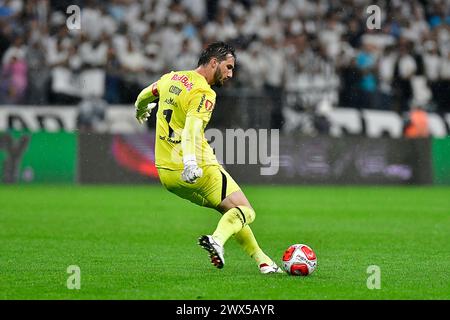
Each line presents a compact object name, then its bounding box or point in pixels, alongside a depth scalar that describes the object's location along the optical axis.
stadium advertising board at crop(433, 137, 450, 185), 24.23
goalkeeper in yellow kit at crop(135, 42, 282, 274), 9.61
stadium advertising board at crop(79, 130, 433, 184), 23.16
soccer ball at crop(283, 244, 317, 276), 9.82
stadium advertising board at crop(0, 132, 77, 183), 22.81
